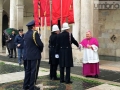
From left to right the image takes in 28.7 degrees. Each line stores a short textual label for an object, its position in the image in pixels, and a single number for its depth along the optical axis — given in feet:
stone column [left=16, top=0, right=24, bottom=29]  51.44
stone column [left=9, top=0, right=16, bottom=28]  51.31
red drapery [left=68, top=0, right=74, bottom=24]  33.81
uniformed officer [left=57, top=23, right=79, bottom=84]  23.70
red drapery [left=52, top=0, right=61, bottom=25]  35.03
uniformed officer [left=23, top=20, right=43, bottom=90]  20.13
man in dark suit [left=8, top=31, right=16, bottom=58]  48.08
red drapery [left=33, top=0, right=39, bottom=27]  37.98
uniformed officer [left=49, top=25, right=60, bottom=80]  25.34
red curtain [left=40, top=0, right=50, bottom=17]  37.36
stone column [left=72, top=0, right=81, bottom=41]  35.60
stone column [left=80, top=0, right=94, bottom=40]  34.37
